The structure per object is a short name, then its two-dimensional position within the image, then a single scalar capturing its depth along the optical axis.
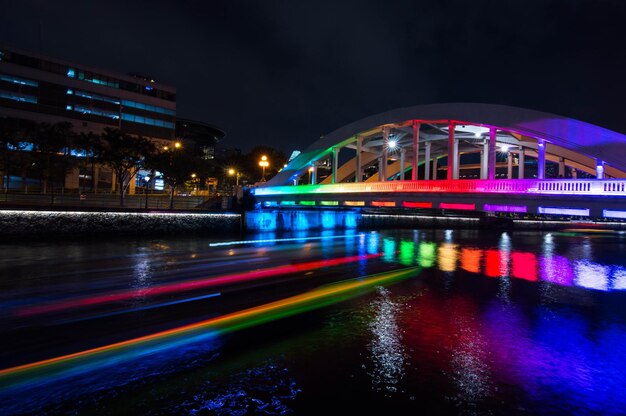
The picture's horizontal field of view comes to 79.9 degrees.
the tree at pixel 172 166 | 40.25
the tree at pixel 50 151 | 40.00
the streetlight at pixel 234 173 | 64.21
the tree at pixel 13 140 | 38.62
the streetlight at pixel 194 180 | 50.00
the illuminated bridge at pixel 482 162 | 17.78
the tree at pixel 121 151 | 34.84
